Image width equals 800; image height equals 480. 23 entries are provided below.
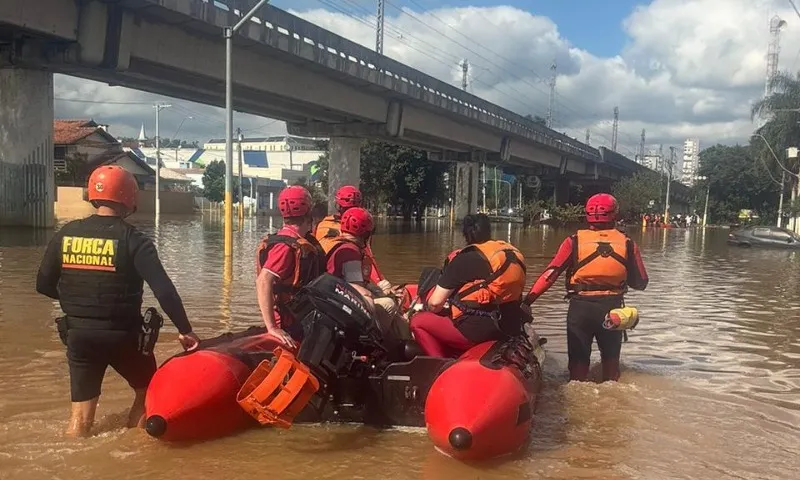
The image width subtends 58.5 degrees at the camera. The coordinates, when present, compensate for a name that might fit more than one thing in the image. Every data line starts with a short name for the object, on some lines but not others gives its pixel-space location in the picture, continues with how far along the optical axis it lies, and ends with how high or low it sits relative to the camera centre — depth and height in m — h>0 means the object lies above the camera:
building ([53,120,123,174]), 51.75 +3.44
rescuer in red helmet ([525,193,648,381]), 6.22 -0.62
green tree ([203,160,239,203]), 89.56 +1.33
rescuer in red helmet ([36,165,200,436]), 4.45 -0.60
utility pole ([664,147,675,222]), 75.53 +6.07
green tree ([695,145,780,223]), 87.44 +2.90
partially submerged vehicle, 32.97 -1.26
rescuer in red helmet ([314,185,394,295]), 6.00 -0.28
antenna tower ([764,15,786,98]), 78.50 +18.48
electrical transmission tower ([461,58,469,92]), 81.94 +14.84
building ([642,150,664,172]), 98.00 +9.40
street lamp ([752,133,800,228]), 48.06 +3.92
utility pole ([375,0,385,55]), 47.81 +11.42
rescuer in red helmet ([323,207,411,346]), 5.50 -0.51
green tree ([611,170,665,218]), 75.94 +1.40
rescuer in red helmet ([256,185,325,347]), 5.17 -0.51
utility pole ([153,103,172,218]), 51.34 +0.91
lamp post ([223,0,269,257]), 17.62 +1.44
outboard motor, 4.78 -0.90
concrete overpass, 22.00 +4.47
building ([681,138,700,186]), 158.52 +7.83
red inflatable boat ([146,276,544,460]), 4.54 -1.29
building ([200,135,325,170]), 123.81 +7.39
